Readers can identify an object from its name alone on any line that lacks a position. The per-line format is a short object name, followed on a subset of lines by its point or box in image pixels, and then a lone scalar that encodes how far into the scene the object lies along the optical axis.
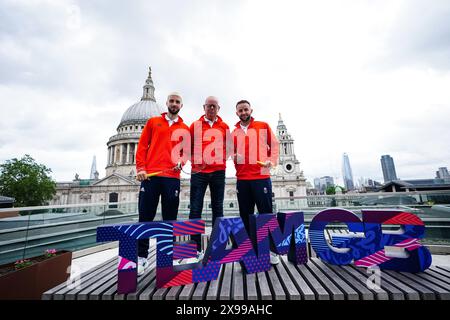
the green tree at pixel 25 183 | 32.56
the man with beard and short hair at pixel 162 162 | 2.94
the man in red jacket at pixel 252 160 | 3.18
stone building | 39.69
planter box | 2.35
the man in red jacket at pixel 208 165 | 3.23
